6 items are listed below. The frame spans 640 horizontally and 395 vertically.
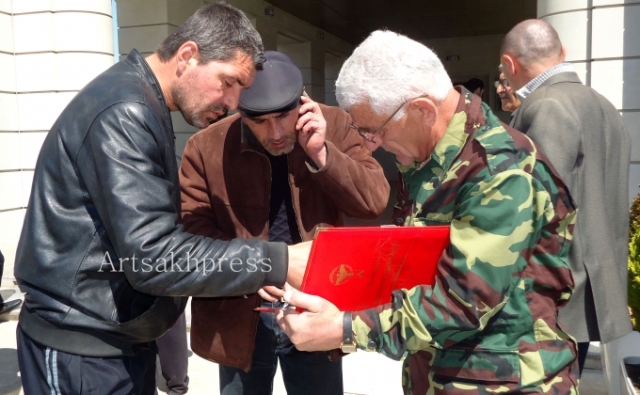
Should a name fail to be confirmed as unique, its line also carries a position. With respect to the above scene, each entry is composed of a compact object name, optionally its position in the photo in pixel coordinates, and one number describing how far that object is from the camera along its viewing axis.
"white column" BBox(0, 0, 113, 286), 6.65
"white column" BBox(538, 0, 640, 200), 5.46
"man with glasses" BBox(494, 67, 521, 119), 3.95
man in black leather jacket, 1.46
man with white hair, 1.28
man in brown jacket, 2.01
